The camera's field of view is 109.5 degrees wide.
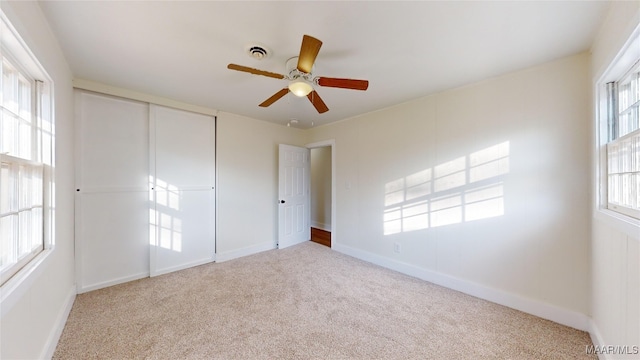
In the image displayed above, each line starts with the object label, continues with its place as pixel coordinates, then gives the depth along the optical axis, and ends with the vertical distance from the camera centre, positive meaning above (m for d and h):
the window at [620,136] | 1.34 +0.29
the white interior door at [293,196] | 4.17 -0.31
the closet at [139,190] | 2.56 -0.12
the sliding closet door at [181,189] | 2.99 -0.13
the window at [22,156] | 1.23 +0.16
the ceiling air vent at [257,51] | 1.79 +1.05
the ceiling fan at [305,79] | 1.46 +0.79
